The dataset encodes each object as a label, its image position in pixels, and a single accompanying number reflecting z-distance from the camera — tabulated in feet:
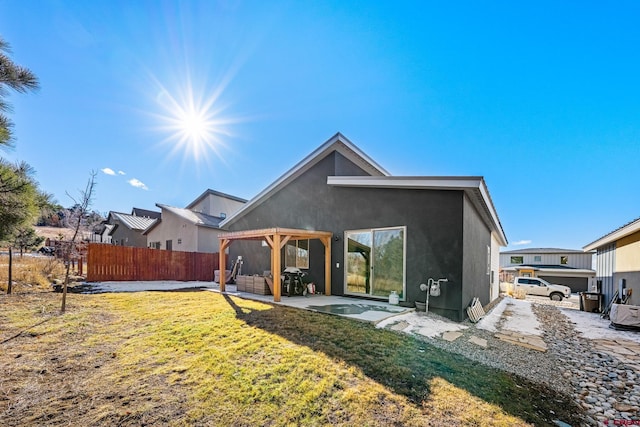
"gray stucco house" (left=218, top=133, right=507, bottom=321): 21.80
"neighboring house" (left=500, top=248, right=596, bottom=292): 75.77
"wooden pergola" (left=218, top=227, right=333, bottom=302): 24.83
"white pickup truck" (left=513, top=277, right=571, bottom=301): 57.67
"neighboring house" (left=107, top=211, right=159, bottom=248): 70.74
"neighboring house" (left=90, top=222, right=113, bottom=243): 82.29
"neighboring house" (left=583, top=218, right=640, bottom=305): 29.22
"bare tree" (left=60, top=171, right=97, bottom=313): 21.34
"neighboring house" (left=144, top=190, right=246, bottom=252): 55.36
